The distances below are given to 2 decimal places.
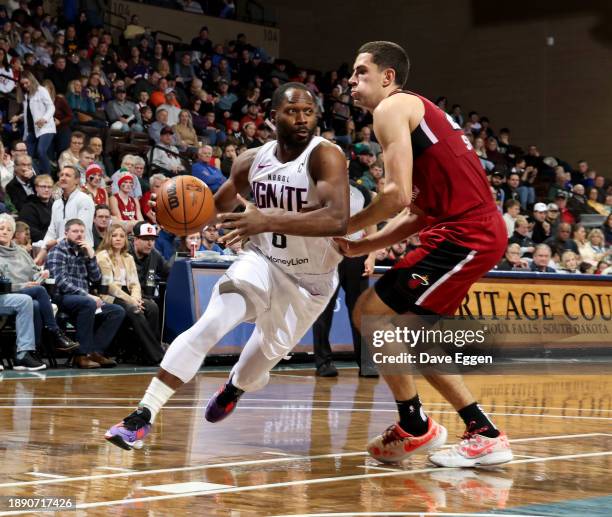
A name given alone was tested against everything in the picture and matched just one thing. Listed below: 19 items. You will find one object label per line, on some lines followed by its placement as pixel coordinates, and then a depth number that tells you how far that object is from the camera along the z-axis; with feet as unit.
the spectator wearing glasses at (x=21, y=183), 42.01
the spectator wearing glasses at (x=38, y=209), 40.45
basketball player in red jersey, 17.44
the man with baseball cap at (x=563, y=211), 70.37
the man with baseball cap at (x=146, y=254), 40.65
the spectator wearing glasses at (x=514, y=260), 51.11
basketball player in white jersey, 17.57
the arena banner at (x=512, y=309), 39.58
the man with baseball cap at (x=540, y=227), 63.41
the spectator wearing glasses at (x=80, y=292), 36.68
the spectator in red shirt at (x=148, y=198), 45.27
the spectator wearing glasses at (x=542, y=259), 50.26
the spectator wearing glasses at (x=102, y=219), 40.52
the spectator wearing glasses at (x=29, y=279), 35.55
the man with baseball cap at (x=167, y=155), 55.88
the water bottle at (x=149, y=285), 40.55
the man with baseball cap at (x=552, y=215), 64.74
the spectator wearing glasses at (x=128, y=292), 38.37
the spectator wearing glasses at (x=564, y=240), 57.11
